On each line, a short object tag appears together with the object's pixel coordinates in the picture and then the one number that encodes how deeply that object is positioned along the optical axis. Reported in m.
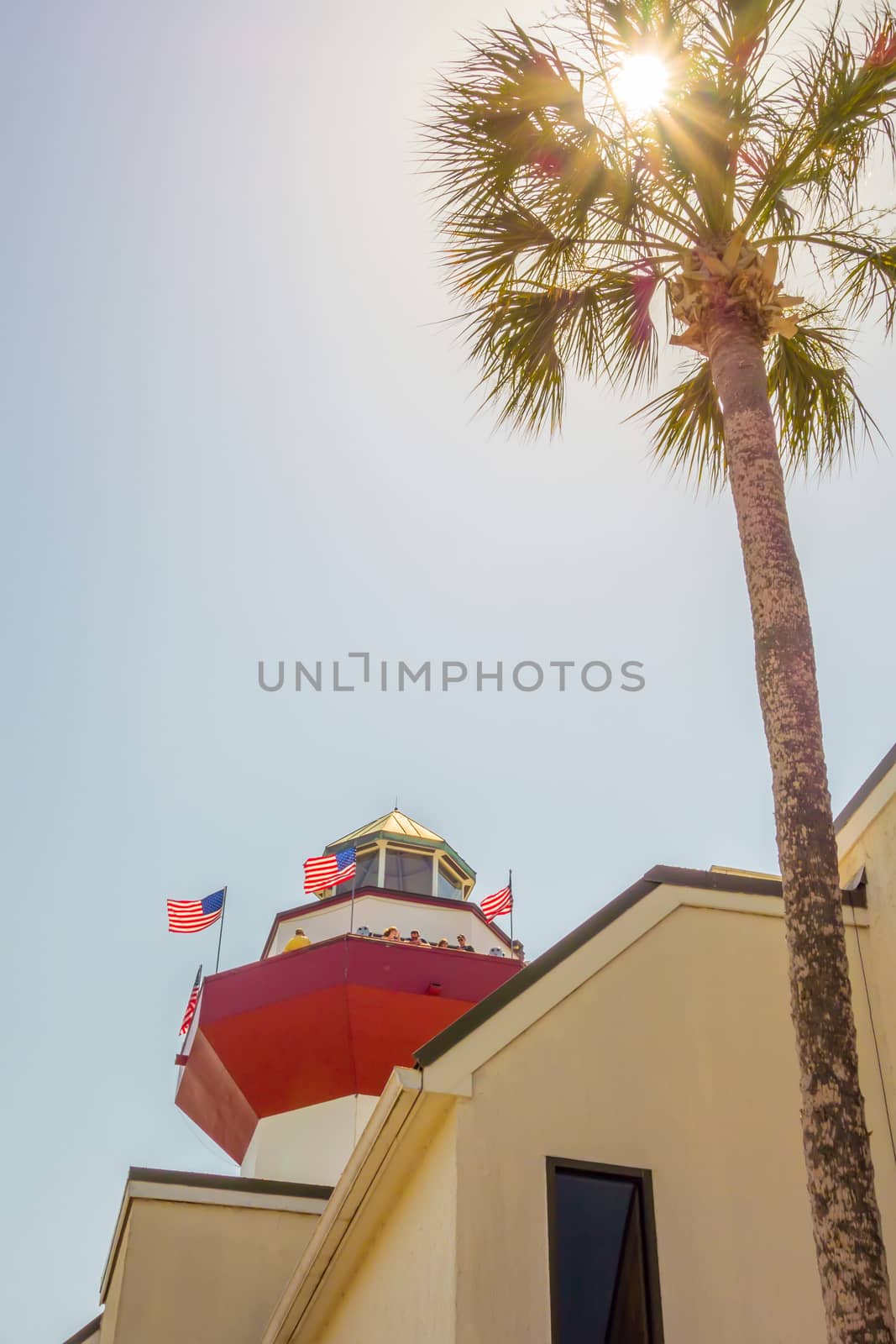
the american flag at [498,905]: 19.41
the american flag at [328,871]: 17.94
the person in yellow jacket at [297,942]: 17.19
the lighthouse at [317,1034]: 15.73
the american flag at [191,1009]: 17.48
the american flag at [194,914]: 18.80
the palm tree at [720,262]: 6.77
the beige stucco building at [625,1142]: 7.57
